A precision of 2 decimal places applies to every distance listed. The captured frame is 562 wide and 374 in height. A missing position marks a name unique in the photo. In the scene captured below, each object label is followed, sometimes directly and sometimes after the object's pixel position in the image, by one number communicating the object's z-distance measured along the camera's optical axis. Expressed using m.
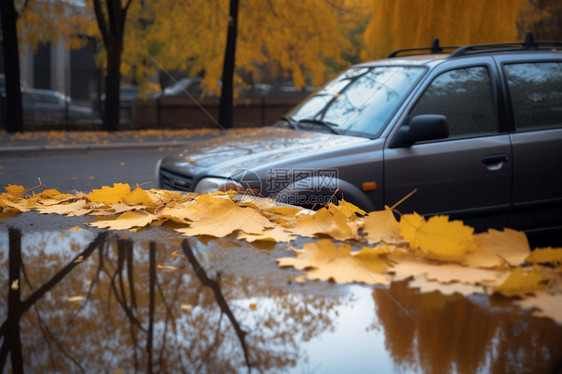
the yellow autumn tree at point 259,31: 19.98
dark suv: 4.74
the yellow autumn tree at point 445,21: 14.91
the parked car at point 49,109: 22.98
